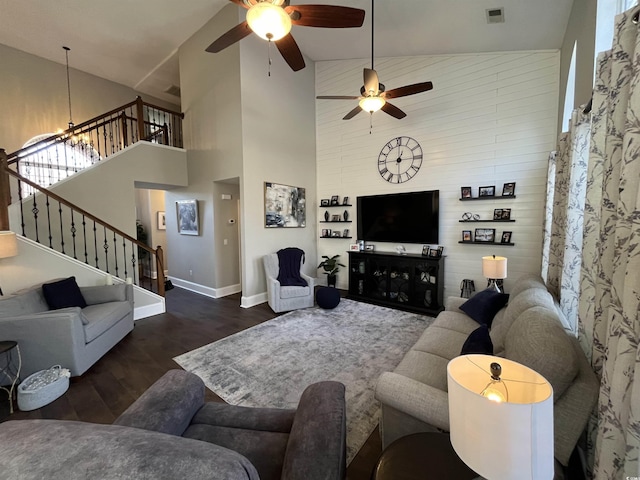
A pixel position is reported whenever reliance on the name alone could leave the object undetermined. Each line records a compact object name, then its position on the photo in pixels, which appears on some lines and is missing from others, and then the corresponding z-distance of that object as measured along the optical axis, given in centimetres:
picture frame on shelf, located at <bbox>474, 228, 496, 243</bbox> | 423
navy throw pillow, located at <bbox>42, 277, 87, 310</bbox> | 305
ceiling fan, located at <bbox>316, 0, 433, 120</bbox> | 312
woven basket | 215
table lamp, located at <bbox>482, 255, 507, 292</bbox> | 304
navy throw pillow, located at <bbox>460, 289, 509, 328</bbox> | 272
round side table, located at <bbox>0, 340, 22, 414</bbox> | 237
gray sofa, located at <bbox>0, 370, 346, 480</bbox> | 56
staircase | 383
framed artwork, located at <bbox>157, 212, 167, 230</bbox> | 746
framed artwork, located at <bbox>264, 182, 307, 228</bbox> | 503
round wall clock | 488
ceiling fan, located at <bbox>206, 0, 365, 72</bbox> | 200
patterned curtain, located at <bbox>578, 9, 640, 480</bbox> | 89
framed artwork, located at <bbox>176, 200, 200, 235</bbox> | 555
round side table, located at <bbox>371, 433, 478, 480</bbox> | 107
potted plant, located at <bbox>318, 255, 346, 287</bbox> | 568
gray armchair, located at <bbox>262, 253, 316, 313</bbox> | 442
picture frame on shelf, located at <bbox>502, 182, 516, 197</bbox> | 404
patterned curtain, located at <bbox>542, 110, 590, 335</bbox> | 209
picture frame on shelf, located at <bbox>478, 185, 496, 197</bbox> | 420
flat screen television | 466
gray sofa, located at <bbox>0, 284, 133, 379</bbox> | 245
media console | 445
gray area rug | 227
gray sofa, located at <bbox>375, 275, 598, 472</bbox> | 124
